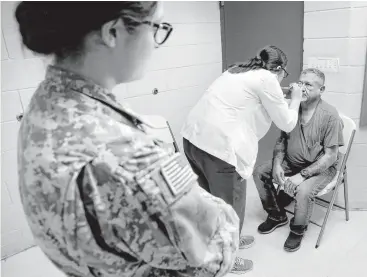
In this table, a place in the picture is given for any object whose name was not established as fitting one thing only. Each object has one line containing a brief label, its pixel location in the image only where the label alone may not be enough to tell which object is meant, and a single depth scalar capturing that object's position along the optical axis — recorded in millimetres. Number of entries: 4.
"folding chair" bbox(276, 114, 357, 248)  2078
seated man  2078
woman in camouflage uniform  454
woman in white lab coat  1700
